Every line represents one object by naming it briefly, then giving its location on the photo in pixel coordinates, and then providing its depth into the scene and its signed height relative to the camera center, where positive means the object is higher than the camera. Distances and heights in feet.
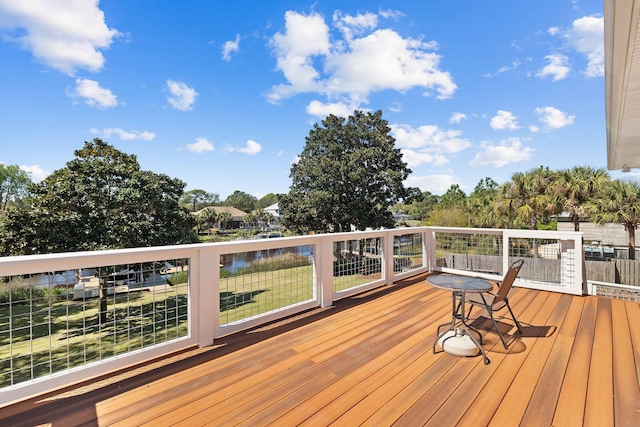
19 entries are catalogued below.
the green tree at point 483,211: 57.57 +0.13
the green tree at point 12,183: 106.83 +12.57
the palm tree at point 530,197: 48.48 +2.52
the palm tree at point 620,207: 40.42 +0.51
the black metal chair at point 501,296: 8.60 -2.54
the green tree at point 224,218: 159.78 -1.96
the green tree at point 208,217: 144.69 -1.13
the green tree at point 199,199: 190.32 +11.04
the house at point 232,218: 166.30 -2.18
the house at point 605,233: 54.80 -4.29
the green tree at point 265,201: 227.65 +10.43
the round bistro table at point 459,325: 8.47 -3.59
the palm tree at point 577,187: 45.42 +3.81
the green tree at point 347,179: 51.47 +6.17
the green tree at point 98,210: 28.12 +0.61
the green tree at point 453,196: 71.94 +5.50
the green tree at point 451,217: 65.00 -1.14
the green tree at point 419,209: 132.05 +1.57
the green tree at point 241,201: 220.43 +10.41
